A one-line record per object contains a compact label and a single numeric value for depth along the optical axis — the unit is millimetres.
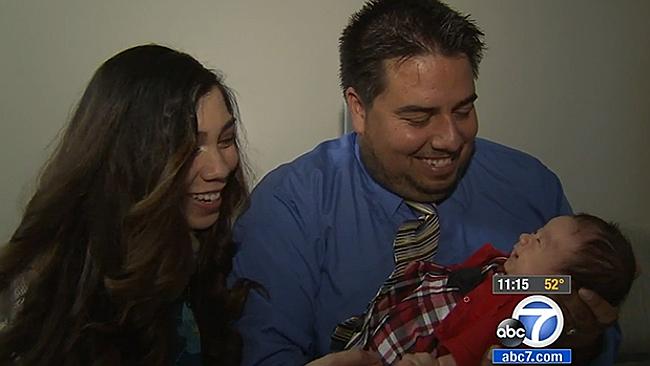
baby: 722
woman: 800
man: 811
